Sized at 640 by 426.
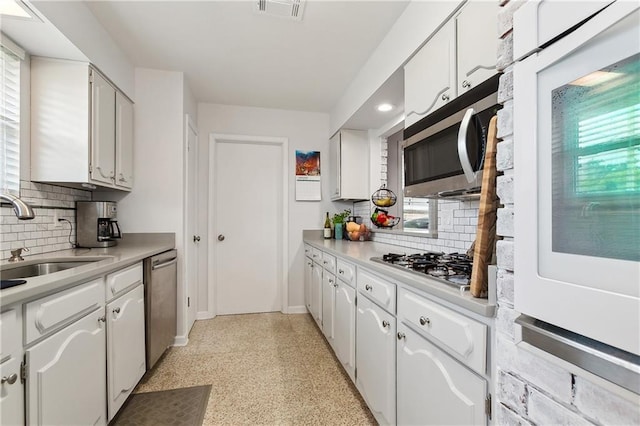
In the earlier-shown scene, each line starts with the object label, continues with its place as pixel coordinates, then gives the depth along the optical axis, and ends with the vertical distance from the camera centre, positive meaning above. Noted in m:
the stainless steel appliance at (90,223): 2.25 -0.07
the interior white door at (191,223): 2.81 -0.09
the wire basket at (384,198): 2.79 +0.16
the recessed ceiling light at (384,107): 2.54 +0.93
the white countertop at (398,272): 0.88 -0.27
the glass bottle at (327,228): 3.46 -0.16
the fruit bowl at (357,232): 3.15 -0.19
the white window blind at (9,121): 1.69 +0.54
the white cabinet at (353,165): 3.20 +0.53
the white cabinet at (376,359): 1.41 -0.76
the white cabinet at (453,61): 1.20 +0.72
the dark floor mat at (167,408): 1.69 -1.17
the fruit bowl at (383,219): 2.80 -0.04
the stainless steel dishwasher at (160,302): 2.06 -0.67
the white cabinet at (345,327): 1.92 -0.78
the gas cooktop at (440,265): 1.13 -0.24
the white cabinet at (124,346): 1.58 -0.77
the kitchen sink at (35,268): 1.48 -0.30
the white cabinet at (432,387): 0.92 -0.61
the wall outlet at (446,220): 1.95 -0.04
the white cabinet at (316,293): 2.79 -0.78
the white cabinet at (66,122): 1.90 +0.60
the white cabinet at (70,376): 1.06 -0.66
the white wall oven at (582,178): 0.46 +0.07
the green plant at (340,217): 3.46 -0.03
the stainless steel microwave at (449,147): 1.09 +0.29
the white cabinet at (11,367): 0.93 -0.50
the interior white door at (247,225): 3.55 -0.14
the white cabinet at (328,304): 2.36 -0.74
